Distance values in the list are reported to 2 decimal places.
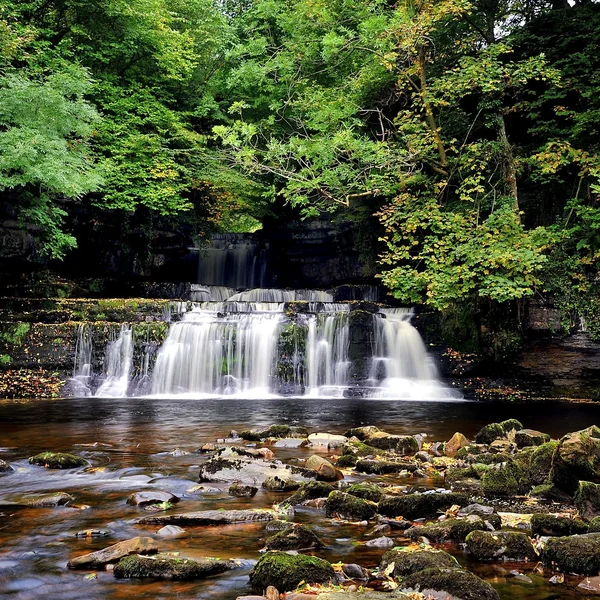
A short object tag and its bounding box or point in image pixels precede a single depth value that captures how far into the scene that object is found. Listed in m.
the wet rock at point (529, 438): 8.13
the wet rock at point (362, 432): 8.80
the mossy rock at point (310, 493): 5.50
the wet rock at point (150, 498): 5.43
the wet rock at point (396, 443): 8.07
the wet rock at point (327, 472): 6.29
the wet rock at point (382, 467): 6.74
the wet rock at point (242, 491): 5.80
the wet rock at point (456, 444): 7.99
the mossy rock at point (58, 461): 6.99
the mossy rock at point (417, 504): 4.99
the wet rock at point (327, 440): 8.55
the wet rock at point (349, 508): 5.00
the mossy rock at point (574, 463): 5.65
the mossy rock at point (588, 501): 4.85
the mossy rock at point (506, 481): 5.75
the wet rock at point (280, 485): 6.02
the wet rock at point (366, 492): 5.40
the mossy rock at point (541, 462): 6.22
